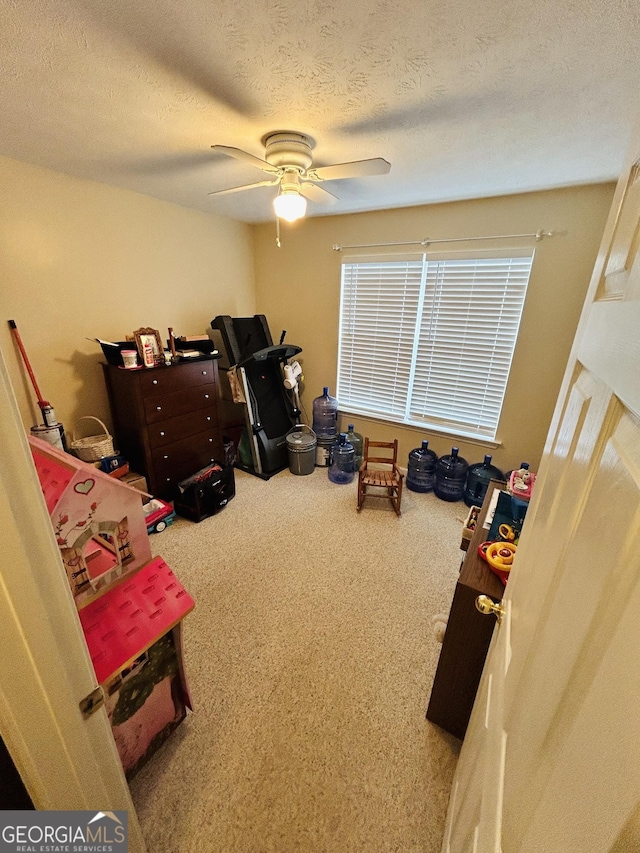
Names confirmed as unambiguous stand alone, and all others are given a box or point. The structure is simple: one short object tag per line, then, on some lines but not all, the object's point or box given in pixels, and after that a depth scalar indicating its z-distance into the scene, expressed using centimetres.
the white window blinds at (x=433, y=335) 250
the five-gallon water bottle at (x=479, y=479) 270
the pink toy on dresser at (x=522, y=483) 163
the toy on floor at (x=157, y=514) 234
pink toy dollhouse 86
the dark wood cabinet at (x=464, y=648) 114
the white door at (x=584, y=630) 29
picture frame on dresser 235
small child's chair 262
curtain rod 221
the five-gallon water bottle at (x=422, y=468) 294
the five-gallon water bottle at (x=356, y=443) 324
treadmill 302
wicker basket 232
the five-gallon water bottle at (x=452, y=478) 282
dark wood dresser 237
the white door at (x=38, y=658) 47
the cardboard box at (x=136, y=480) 239
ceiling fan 150
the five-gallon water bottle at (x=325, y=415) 341
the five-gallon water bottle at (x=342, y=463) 310
